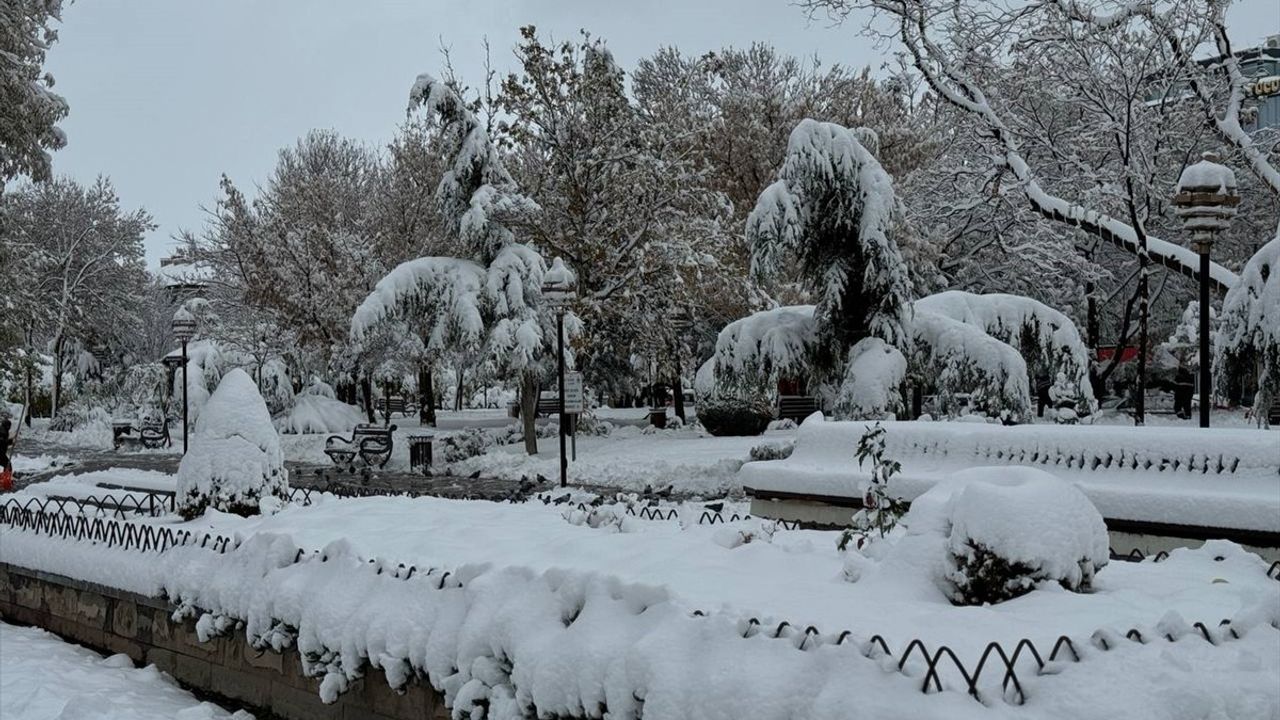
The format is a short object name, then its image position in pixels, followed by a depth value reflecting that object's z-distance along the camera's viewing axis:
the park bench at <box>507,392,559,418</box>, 32.25
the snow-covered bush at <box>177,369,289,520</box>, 8.94
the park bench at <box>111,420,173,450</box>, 29.52
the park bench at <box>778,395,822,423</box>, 27.84
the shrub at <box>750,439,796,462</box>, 18.42
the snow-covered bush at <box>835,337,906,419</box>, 15.63
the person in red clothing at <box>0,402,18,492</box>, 18.25
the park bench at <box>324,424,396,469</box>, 21.67
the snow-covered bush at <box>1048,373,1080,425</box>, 15.77
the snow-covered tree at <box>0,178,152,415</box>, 40.79
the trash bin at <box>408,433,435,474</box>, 21.72
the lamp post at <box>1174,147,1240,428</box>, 10.70
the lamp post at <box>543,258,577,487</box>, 16.41
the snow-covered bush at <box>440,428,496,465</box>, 22.67
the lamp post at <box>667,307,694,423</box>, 25.62
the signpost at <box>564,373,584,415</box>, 16.99
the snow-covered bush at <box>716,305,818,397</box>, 16.98
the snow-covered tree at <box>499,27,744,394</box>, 23.44
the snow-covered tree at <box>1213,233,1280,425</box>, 12.03
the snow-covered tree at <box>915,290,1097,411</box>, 16.89
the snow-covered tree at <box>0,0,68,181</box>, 21.03
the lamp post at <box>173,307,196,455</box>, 23.48
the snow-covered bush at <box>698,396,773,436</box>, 25.34
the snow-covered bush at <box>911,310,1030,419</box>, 15.72
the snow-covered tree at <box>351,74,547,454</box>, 21.22
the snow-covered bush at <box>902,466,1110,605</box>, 4.61
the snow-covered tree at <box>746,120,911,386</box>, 16.23
